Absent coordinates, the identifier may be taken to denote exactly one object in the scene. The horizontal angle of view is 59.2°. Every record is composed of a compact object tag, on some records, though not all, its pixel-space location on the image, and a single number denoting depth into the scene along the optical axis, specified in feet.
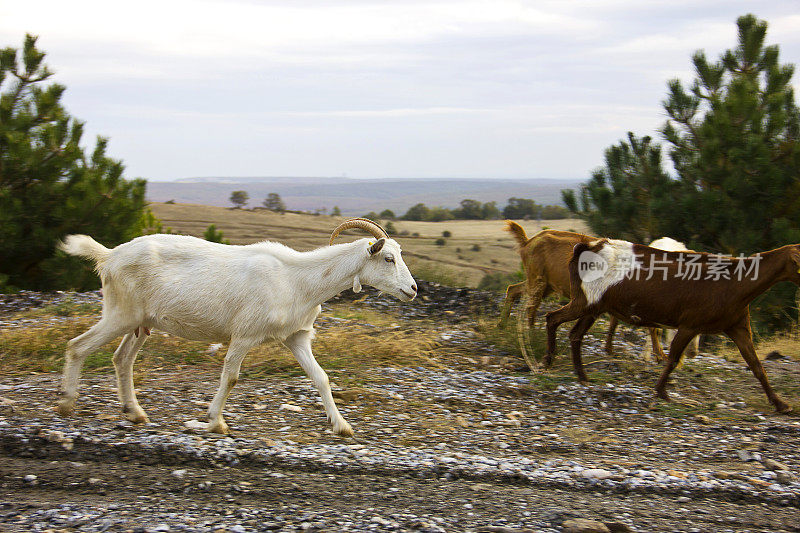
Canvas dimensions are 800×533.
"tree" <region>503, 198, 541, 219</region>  151.11
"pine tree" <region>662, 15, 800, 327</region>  37.76
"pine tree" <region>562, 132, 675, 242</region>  42.45
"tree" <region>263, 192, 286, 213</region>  162.05
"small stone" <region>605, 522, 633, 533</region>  14.29
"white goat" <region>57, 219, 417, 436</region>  19.63
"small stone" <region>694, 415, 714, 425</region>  23.30
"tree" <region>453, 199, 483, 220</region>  178.09
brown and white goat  24.70
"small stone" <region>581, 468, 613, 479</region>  17.58
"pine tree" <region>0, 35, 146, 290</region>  41.68
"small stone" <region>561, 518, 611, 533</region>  14.06
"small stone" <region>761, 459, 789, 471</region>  18.70
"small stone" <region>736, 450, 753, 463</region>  19.58
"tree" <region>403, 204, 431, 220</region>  177.99
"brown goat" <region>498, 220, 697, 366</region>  30.86
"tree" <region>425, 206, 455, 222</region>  175.42
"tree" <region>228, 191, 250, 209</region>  159.12
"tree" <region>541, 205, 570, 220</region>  129.59
